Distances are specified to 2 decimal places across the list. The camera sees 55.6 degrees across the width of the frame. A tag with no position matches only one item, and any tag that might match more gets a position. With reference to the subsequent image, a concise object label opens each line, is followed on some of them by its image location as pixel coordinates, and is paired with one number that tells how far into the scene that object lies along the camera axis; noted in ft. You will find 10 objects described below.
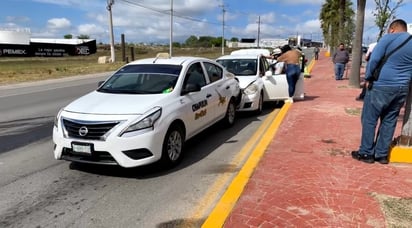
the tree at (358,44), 48.31
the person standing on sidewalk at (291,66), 36.79
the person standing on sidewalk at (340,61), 62.85
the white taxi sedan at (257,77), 32.40
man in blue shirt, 16.94
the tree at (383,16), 45.79
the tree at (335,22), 104.32
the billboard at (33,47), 150.85
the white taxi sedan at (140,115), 16.46
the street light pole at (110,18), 148.15
